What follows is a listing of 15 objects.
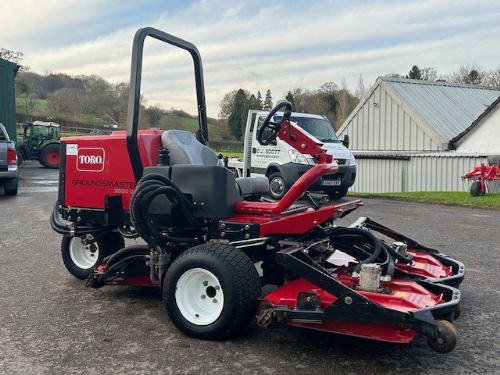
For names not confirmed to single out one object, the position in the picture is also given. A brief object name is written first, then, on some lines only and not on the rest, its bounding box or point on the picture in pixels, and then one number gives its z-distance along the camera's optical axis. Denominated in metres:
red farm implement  14.82
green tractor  26.08
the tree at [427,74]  61.10
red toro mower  3.73
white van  12.79
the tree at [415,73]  62.71
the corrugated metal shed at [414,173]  19.92
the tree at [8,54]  45.09
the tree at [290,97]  56.83
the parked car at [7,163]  13.56
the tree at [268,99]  74.09
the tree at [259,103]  56.97
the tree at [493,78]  54.62
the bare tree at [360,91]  55.17
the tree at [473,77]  55.13
